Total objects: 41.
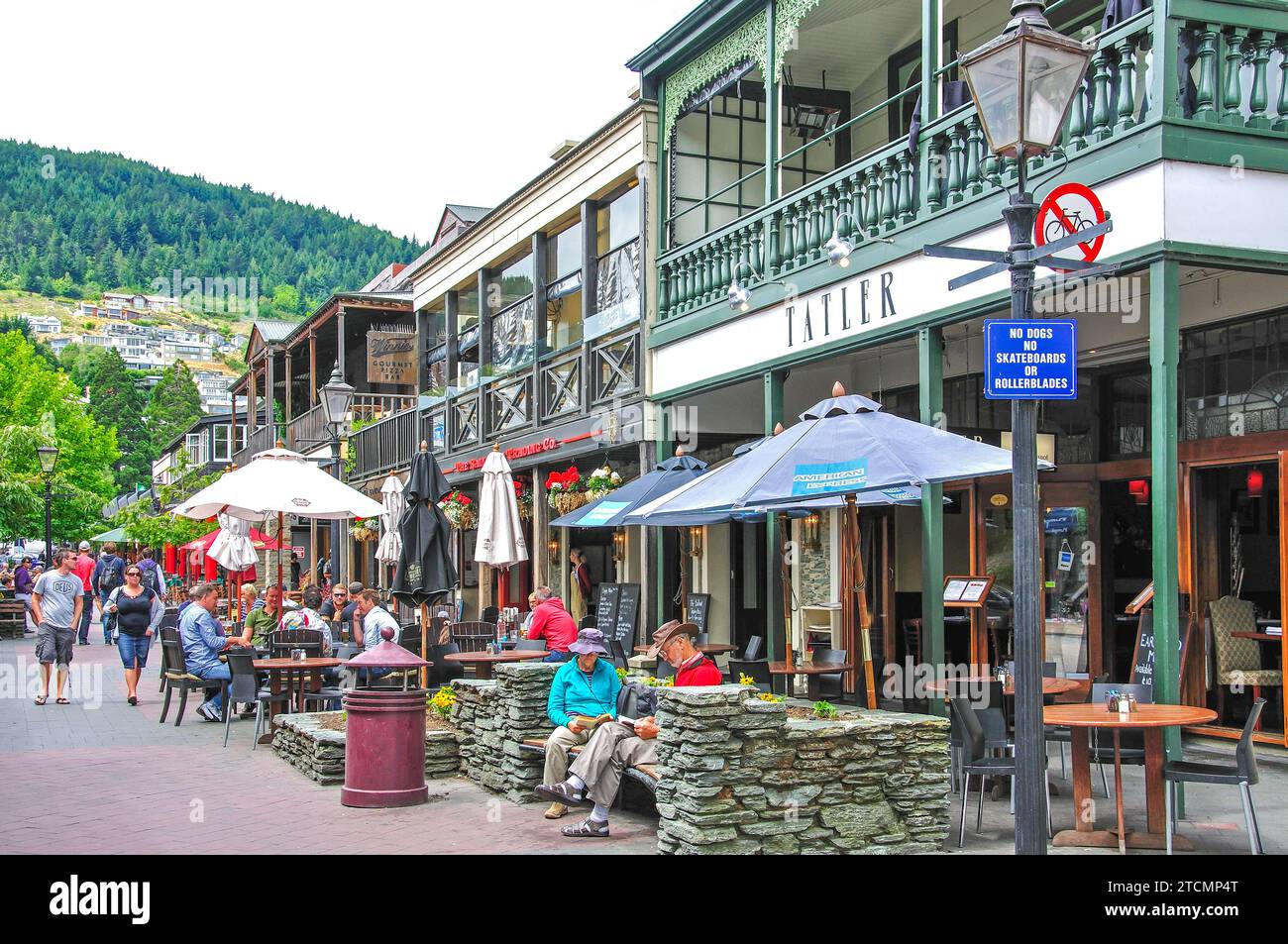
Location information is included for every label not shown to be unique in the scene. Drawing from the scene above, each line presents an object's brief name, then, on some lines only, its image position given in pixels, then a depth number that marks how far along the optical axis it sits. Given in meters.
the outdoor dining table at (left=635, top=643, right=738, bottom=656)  13.55
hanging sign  27.42
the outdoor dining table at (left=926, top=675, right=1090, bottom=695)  9.11
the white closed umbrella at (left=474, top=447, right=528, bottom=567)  16.86
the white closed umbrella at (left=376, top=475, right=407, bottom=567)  20.48
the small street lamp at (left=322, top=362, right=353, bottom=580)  16.94
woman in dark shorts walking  16.45
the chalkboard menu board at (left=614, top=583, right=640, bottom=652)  16.80
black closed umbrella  12.75
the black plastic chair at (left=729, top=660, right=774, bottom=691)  10.92
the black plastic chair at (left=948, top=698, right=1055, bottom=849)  7.73
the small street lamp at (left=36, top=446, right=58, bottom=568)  29.81
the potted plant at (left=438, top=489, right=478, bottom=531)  23.00
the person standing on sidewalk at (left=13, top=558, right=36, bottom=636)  37.37
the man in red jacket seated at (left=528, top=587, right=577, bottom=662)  13.48
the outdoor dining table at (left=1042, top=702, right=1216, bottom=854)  7.29
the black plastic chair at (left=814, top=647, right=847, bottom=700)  11.30
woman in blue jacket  8.70
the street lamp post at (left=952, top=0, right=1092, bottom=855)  5.57
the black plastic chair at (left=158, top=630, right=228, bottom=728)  14.12
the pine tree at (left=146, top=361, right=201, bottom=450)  112.62
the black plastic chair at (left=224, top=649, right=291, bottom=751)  12.55
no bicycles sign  8.71
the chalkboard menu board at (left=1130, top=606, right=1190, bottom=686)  9.67
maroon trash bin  9.12
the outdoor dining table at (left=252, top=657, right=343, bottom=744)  12.50
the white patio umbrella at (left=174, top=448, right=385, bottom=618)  13.94
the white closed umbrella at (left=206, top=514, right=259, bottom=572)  20.27
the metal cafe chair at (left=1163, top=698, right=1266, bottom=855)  6.95
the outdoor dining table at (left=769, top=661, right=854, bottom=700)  10.75
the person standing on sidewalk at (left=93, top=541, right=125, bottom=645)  29.39
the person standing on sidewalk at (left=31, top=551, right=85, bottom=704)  16.11
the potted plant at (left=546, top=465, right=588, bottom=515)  18.00
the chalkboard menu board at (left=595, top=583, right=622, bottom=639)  17.39
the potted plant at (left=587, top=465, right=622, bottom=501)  16.89
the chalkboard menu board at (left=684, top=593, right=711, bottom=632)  15.91
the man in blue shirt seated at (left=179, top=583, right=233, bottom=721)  14.18
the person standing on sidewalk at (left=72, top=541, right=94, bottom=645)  30.09
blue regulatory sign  5.66
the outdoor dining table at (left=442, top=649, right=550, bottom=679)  12.48
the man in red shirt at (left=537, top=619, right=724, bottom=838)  8.14
